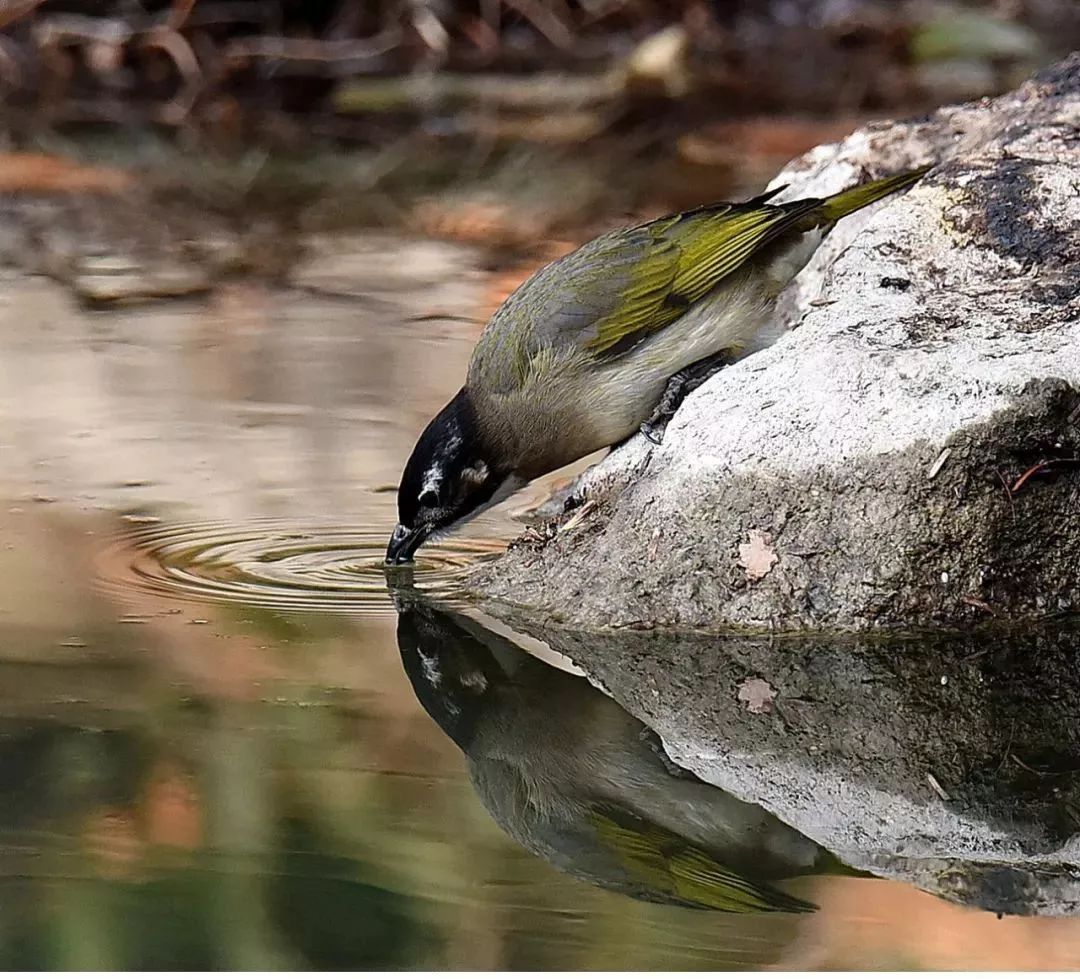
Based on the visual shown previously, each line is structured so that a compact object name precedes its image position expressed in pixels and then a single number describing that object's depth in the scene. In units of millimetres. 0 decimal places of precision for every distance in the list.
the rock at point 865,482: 4938
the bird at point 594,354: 5797
